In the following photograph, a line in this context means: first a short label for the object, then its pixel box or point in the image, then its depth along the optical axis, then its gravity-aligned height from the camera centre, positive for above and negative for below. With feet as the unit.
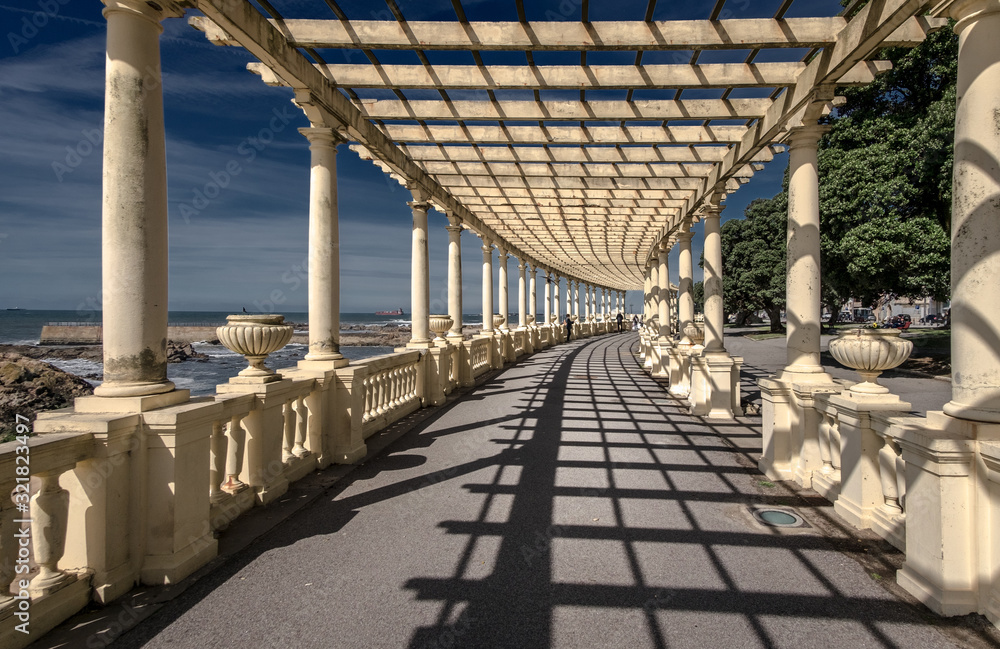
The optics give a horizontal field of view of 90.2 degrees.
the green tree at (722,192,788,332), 139.23 +15.62
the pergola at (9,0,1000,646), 11.59 +1.70
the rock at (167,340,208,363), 158.51 -10.25
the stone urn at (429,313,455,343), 42.16 -0.17
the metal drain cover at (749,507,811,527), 16.31 -6.67
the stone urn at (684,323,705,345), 42.57 -1.22
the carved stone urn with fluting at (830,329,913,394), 15.85 -1.06
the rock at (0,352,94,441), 53.78 -7.75
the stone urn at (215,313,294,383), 17.20 -0.52
